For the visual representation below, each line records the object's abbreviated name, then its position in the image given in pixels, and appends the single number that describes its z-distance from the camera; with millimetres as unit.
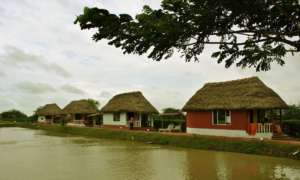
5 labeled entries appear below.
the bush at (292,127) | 16160
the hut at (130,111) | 24434
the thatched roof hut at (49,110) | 39860
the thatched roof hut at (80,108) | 33025
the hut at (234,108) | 15427
